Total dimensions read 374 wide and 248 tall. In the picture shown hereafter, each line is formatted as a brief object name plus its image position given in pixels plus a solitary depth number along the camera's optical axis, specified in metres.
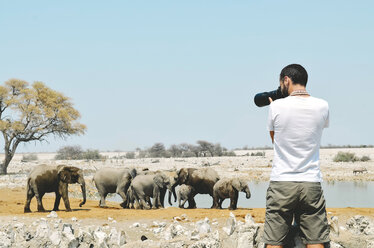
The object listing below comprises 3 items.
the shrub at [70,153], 63.02
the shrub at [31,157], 70.75
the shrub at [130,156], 67.94
